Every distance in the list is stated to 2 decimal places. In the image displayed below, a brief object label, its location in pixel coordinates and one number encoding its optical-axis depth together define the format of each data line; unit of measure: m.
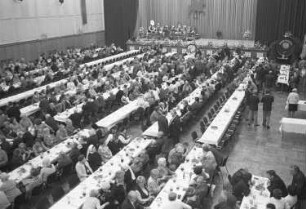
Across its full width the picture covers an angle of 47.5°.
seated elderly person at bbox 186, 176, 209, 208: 7.69
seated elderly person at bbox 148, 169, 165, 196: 8.41
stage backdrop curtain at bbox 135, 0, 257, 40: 33.01
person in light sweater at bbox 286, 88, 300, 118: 14.37
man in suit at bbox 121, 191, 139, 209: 7.45
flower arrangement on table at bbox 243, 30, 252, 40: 31.55
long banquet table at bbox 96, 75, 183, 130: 12.62
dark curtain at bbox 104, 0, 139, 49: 32.81
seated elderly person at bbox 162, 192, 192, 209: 7.21
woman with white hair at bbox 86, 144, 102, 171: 9.75
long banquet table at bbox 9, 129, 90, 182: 9.07
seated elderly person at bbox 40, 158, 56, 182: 8.99
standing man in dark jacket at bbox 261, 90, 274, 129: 13.46
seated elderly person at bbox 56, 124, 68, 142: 11.62
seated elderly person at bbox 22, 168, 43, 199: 8.55
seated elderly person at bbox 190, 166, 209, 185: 8.55
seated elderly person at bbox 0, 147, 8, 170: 10.14
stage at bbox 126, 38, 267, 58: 26.98
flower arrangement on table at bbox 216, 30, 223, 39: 33.97
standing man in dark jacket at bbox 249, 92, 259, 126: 14.01
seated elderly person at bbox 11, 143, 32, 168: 10.01
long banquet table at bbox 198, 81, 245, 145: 11.05
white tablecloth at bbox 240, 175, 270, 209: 7.64
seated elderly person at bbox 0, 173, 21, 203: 8.17
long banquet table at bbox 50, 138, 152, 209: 7.80
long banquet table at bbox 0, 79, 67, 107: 15.22
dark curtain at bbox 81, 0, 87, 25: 29.85
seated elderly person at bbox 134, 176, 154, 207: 8.11
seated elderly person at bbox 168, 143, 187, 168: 9.47
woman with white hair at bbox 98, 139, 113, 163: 10.21
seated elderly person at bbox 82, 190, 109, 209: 7.42
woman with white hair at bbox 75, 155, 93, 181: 9.25
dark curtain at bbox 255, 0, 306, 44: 27.16
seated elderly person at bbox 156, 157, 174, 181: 8.84
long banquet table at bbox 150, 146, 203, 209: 7.88
